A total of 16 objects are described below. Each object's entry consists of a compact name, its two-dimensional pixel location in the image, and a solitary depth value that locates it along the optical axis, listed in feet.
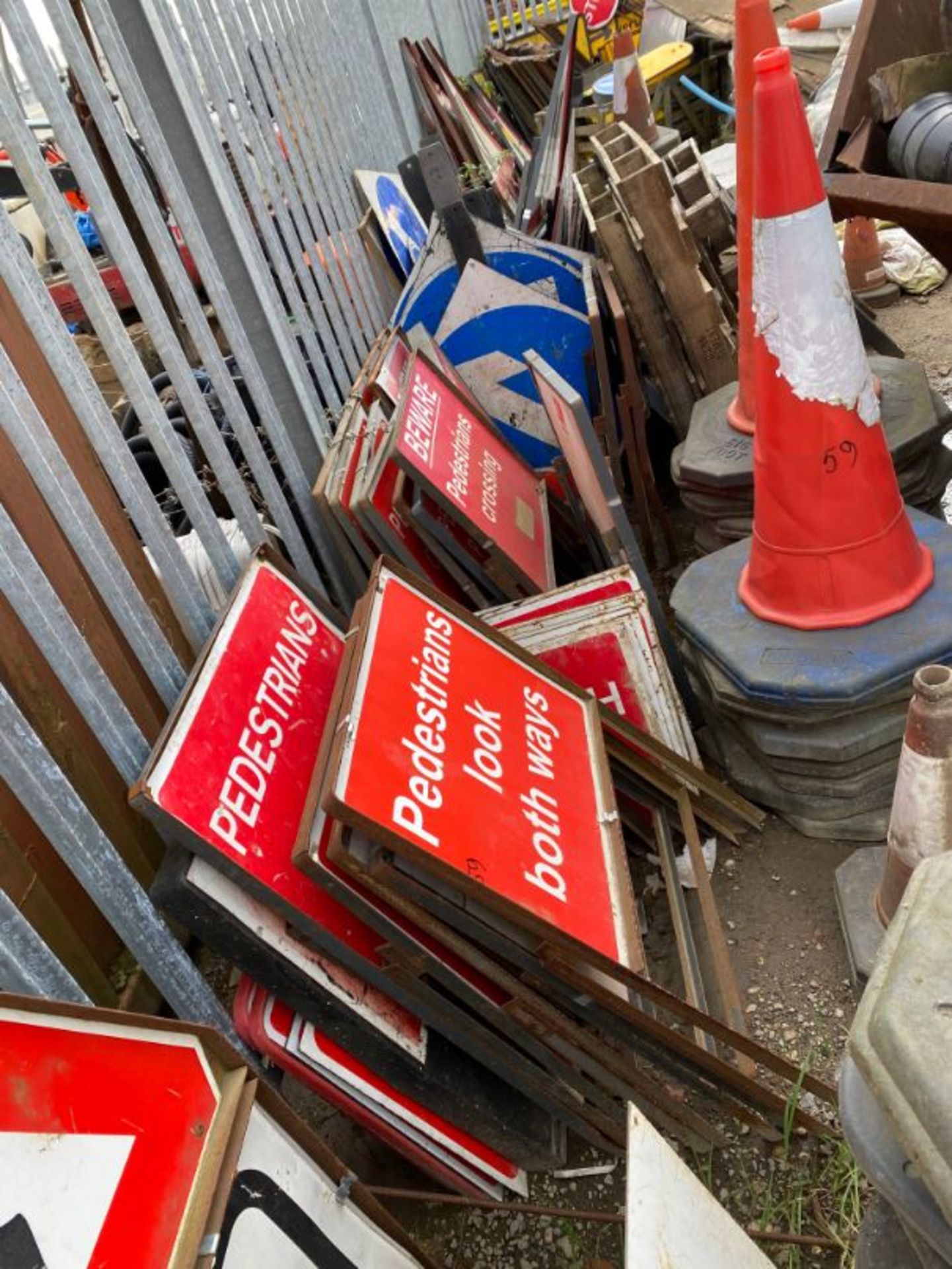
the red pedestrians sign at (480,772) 6.77
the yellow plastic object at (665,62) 29.89
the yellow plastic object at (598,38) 38.32
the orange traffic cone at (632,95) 23.04
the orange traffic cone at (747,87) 10.64
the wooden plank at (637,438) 14.95
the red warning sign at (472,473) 11.25
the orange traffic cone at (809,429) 8.30
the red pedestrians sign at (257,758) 6.56
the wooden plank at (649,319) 14.75
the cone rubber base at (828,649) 8.87
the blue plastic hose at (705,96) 31.30
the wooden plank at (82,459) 9.28
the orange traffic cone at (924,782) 7.14
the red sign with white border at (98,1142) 3.94
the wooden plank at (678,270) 14.47
